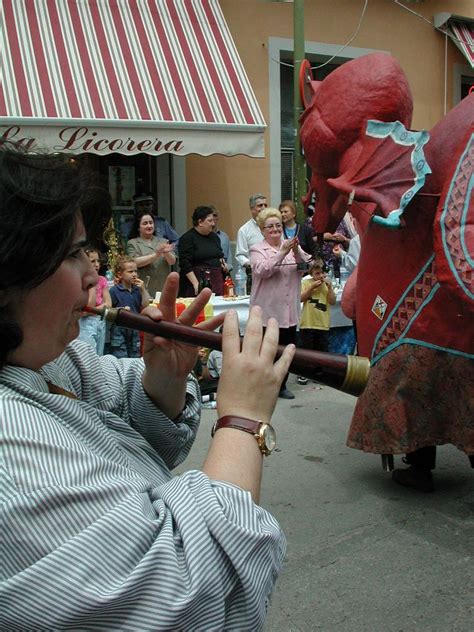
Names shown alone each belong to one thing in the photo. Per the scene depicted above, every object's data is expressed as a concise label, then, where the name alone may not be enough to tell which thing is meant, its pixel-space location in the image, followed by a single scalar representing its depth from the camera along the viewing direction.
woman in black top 6.11
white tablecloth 5.42
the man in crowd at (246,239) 6.38
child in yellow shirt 5.64
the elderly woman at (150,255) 5.69
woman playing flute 0.80
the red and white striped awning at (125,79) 6.40
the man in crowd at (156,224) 6.64
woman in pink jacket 5.09
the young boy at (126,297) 5.01
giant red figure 2.52
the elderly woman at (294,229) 6.29
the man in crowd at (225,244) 7.00
